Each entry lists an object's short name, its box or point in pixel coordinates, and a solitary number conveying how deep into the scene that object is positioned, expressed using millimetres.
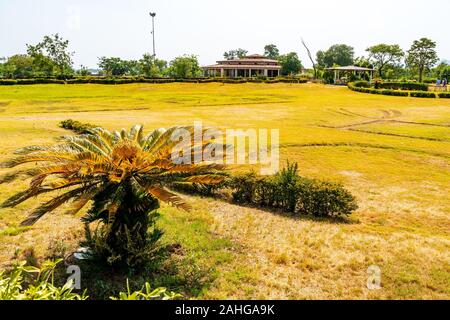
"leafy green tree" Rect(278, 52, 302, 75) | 98812
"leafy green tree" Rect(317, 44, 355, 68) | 117344
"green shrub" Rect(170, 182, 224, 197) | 12412
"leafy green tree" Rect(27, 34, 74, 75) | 78744
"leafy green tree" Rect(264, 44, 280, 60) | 155375
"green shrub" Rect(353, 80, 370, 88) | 53562
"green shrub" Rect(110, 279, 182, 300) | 3405
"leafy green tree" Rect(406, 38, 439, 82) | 73750
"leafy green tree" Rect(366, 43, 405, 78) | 88188
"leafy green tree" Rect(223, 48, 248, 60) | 163625
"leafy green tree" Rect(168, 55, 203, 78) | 74312
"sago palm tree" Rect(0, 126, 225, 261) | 7074
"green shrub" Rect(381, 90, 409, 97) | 44219
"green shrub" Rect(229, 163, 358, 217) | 10656
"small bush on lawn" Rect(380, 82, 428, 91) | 47750
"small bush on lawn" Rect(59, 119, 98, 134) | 20866
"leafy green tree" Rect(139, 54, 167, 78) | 80938
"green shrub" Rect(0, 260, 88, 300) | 3572
